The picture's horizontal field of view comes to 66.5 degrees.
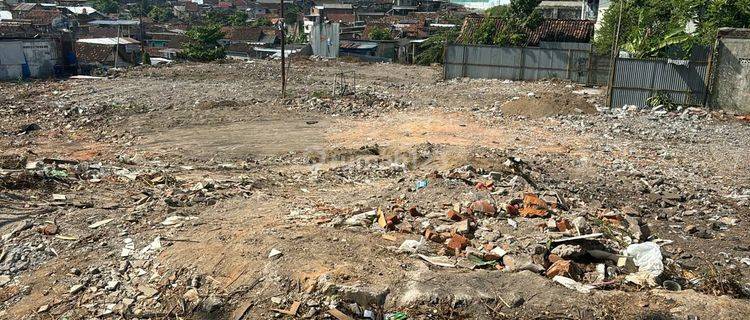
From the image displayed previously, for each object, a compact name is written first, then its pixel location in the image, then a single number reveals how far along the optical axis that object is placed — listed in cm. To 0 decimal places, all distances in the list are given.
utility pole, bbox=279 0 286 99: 1642
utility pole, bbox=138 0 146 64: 2880
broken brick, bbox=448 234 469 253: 575
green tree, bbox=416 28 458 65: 2908
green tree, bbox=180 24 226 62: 2997
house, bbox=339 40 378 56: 3334
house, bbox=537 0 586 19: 3797
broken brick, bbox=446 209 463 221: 662
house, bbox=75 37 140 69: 2681
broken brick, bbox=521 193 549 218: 673
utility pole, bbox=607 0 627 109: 1502
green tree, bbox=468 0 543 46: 2405
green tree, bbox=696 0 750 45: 1548
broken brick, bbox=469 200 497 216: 682
